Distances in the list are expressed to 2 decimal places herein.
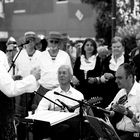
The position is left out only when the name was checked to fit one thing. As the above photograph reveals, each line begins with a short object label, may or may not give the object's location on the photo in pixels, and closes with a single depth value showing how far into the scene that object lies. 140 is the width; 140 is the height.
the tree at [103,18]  27.61
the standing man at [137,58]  9.40
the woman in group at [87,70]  9.65
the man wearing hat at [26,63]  9.59
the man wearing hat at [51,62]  9.39
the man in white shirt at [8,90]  5.37
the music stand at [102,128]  5.56
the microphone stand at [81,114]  5.60
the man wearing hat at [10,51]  10.11
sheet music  5.92
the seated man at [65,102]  7.11
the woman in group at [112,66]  9.38
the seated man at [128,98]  6.45
